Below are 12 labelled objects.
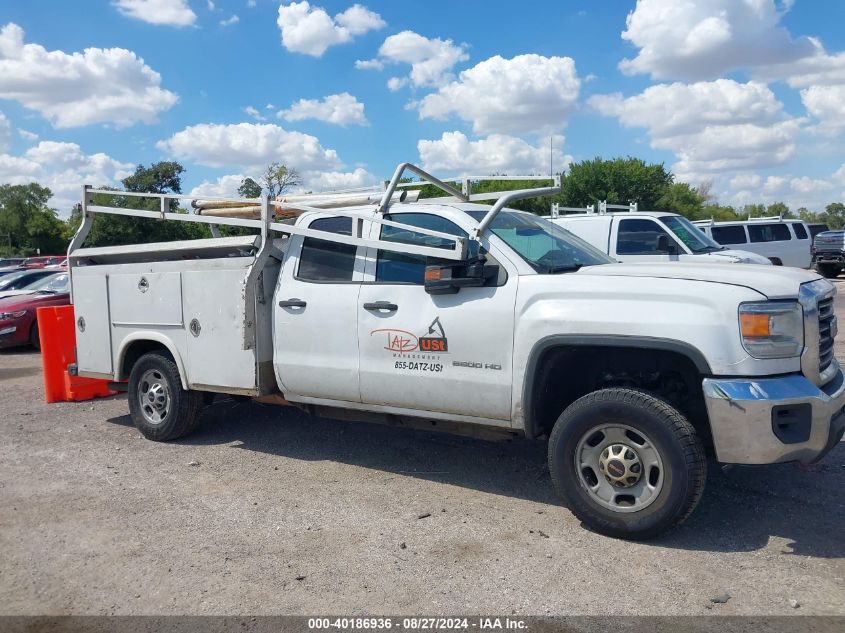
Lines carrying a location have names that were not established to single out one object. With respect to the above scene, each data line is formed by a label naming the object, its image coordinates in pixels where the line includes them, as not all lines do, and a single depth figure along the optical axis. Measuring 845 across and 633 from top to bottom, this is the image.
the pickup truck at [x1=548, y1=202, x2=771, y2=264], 11.09
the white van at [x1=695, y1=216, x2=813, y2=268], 20.45
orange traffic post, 8.16
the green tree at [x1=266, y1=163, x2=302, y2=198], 39.42
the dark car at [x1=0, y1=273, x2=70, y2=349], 13.03
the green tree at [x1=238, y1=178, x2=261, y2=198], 39.16
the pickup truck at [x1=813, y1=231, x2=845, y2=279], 25.59
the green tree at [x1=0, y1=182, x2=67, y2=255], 70.44
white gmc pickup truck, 4.09
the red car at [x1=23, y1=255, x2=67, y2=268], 32.75
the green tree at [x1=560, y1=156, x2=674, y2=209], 44.44
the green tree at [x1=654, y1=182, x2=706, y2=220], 51.75
